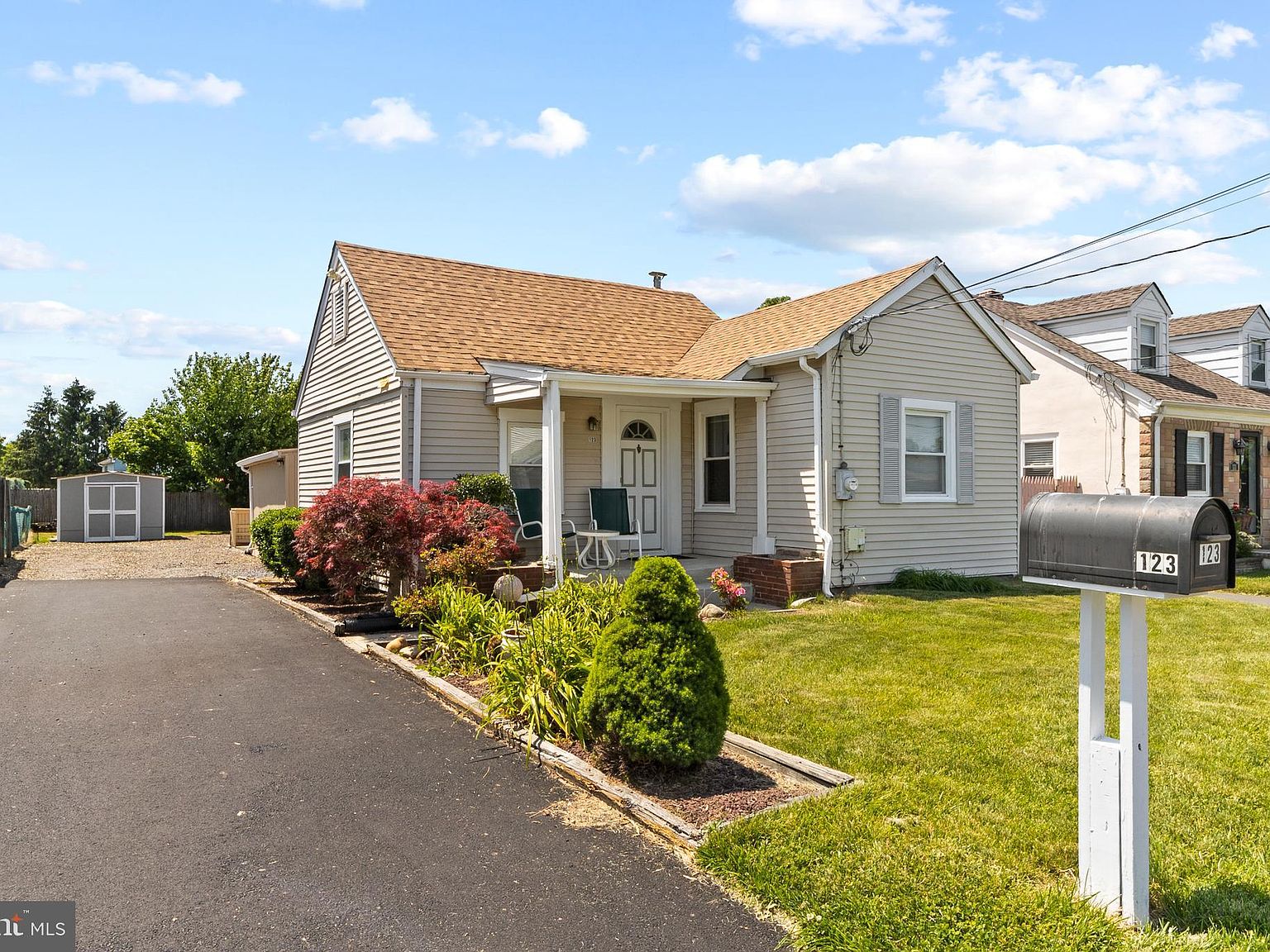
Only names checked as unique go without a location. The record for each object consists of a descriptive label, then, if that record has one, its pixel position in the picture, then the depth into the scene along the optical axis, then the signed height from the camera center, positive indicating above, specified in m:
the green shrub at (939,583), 11.92 -1.45
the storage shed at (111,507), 25.56 -0.83
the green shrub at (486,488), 10.91 -0.09
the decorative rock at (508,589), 9.12 -1.19
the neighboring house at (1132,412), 17.19 +1.52
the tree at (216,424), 31.42 +2.19
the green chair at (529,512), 11.83 -0.43
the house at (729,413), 11.50 +1.01
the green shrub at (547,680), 5.31 -1.35
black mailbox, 2.86 -0.22
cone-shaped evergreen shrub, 4.40 -1.07
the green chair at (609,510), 12.12 -0.41
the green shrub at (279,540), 12.38 -0.91
